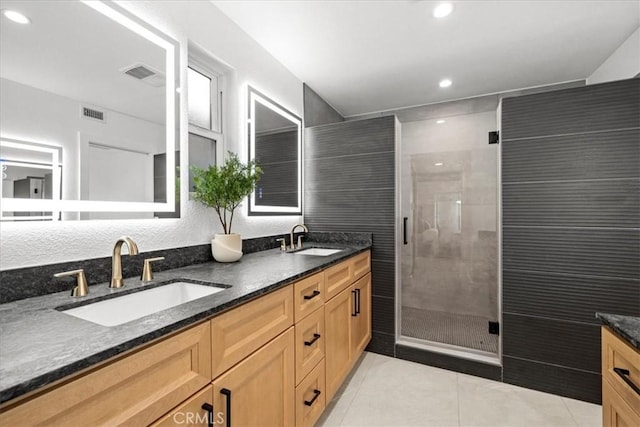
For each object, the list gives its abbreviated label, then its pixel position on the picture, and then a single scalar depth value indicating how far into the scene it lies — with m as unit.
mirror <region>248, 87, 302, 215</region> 2.15
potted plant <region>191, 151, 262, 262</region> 1.59
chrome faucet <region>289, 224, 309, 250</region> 2.29
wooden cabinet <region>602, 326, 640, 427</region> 0.75
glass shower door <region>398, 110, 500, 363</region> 2.83
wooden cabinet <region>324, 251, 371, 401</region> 1.65
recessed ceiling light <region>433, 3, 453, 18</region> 1.77
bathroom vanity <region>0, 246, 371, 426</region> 0.55
